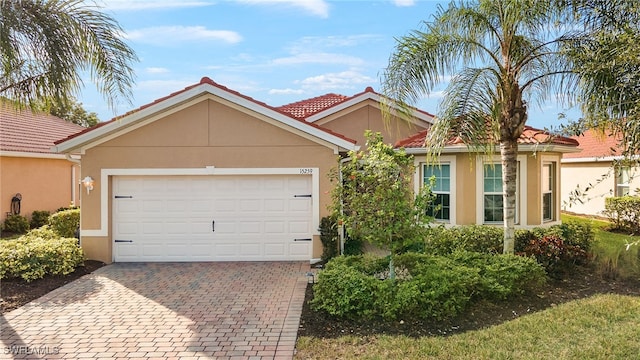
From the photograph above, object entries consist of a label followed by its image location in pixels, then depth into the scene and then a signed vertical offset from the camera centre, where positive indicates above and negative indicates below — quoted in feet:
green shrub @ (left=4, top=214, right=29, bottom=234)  47.26 -4.84
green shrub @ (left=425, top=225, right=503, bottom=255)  31.58 -4.65
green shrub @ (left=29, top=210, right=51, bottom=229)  51.36 -4.63
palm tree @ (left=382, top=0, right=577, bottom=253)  25.81 +7.05
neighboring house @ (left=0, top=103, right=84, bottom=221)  48.32 +1.46
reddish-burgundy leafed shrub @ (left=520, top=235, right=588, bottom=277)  28.30 -5.05
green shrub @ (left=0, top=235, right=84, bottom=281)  28.60 -5.39
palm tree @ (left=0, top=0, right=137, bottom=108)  23.50 +7.73
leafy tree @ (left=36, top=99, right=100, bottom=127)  111.86 +17.44
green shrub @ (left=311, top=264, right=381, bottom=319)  21.24 -5.91
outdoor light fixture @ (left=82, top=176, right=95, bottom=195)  33.99 -0.14
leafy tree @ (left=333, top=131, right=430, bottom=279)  23.51 -1.12
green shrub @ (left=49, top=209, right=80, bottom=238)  40.68 -4.07
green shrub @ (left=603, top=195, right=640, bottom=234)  47.91 -3.88
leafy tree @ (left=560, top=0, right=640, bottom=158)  17.21 +5.28
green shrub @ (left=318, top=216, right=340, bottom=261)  34.06 -4.76
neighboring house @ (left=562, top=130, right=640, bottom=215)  57.41 +0.90
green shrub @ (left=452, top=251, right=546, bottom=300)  23.29 -5.54
